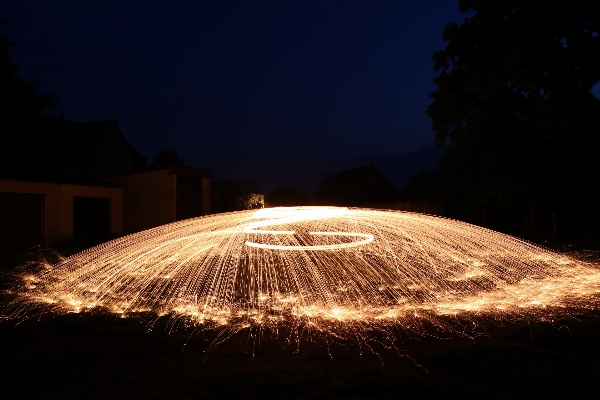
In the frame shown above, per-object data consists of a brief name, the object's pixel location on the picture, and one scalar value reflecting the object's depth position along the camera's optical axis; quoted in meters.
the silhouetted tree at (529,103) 19.44
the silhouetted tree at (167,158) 52.41
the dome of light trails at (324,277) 8.64
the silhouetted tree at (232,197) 34.66
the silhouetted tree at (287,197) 47.90
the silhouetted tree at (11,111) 21.05
